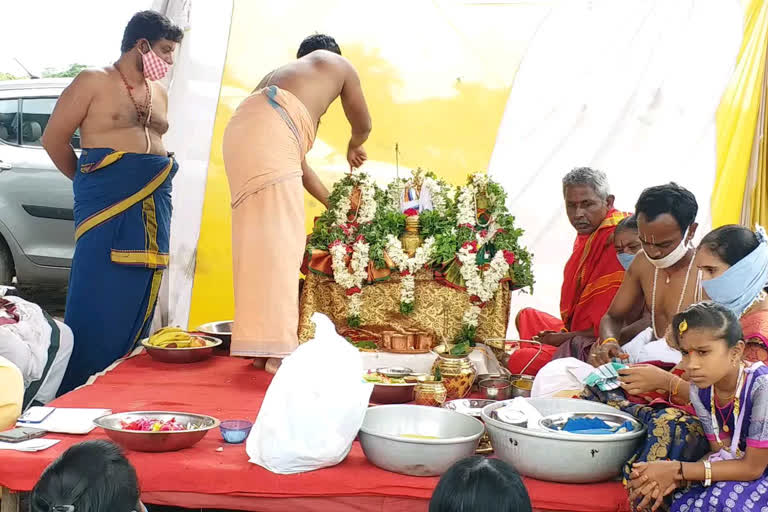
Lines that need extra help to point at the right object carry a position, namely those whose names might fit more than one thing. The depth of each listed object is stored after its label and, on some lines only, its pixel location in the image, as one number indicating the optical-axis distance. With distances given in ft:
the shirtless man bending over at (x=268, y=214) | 13.39
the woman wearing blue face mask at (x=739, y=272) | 9.00
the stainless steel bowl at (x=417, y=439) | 8.67
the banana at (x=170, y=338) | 14.44
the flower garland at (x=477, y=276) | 14.07
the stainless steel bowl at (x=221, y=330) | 15.76
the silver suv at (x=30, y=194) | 23.08
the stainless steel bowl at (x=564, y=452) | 8.46
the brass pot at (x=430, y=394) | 11.03
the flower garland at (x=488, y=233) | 14.48
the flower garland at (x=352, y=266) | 14.33
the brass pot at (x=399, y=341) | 13.93
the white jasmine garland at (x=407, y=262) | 14.26
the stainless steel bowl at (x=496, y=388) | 11.86
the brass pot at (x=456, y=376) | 12.01
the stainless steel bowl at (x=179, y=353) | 14.15
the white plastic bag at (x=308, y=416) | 8.85
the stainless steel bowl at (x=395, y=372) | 12.34
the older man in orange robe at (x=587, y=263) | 14.38
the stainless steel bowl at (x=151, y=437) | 9.16
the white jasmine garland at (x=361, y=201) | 14.71
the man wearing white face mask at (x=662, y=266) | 11.02
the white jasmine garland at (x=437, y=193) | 14.75
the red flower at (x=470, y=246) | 14.15
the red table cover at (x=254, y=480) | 8.55
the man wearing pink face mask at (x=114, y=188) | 15.11
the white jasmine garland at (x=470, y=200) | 14.44
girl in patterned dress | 7.68
